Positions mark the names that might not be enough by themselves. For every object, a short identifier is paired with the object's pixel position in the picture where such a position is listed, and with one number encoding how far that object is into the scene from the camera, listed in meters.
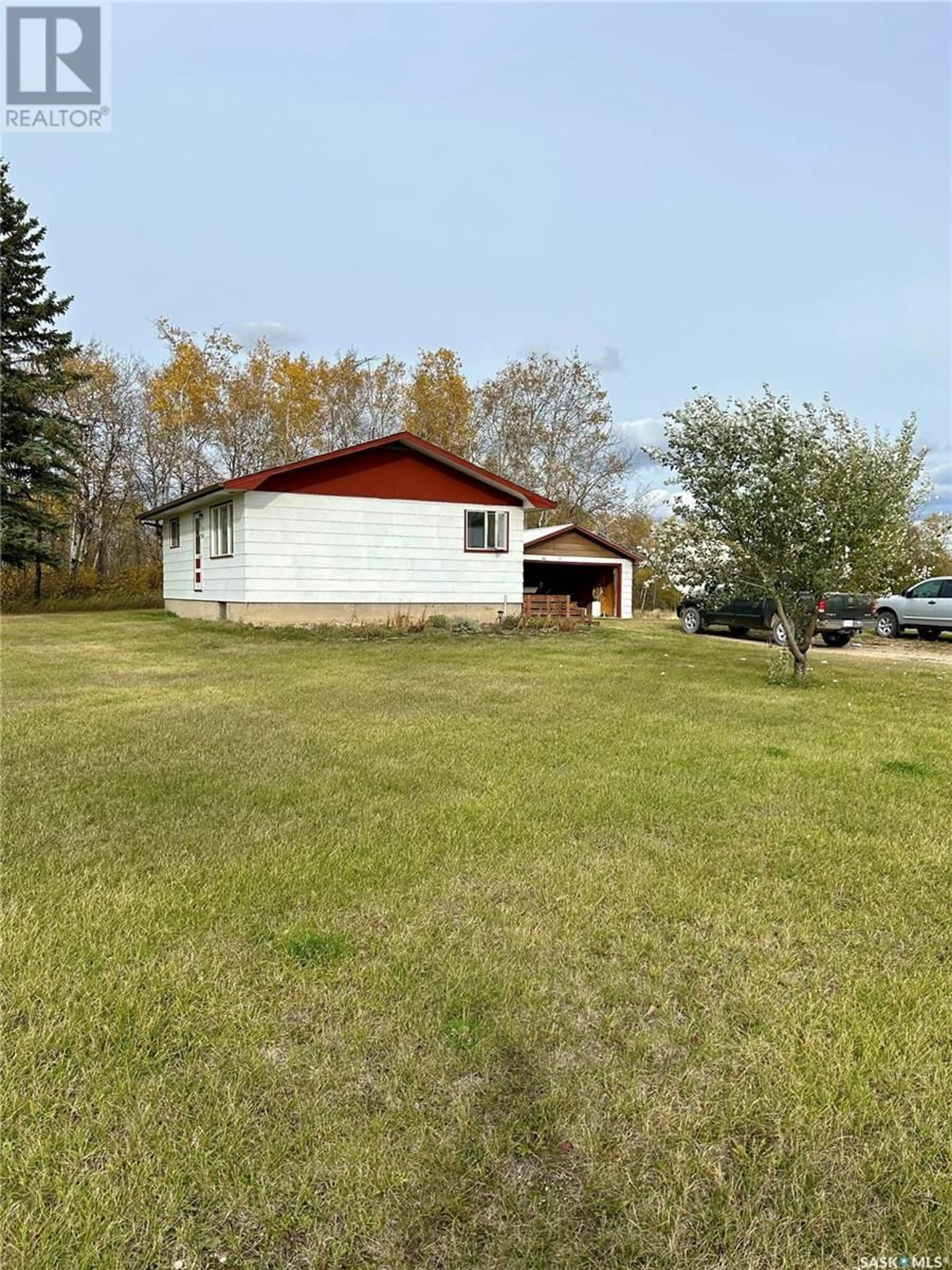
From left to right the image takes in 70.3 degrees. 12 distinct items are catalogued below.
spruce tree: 21.64
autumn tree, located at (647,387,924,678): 8.36
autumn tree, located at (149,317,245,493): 29.66
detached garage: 23.94
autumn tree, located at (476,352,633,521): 31.89
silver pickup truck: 17.25
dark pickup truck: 15.25
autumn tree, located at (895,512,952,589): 10.19
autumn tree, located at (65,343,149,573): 28.53
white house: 15.38
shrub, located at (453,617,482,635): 16.45
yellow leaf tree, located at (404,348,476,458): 32.56
